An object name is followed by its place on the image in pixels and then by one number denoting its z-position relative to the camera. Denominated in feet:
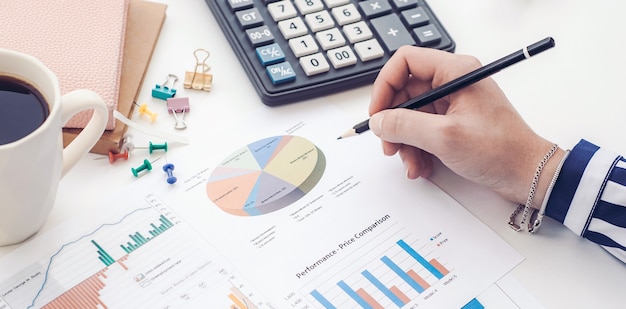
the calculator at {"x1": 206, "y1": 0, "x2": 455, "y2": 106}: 2.15
